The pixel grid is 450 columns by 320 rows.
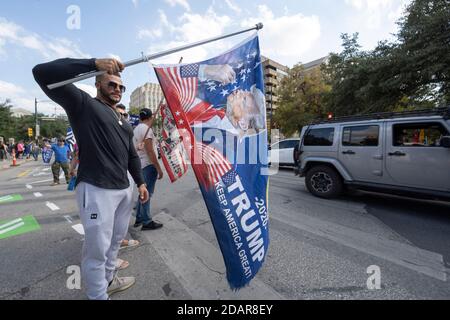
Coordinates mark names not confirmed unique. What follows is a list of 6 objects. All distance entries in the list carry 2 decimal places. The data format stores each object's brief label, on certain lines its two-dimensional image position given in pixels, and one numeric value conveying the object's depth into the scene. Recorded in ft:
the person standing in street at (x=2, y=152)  56.28
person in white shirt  10.87
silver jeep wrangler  12.76
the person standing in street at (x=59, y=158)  25.72
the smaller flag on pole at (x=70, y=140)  24.29
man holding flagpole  5.27
